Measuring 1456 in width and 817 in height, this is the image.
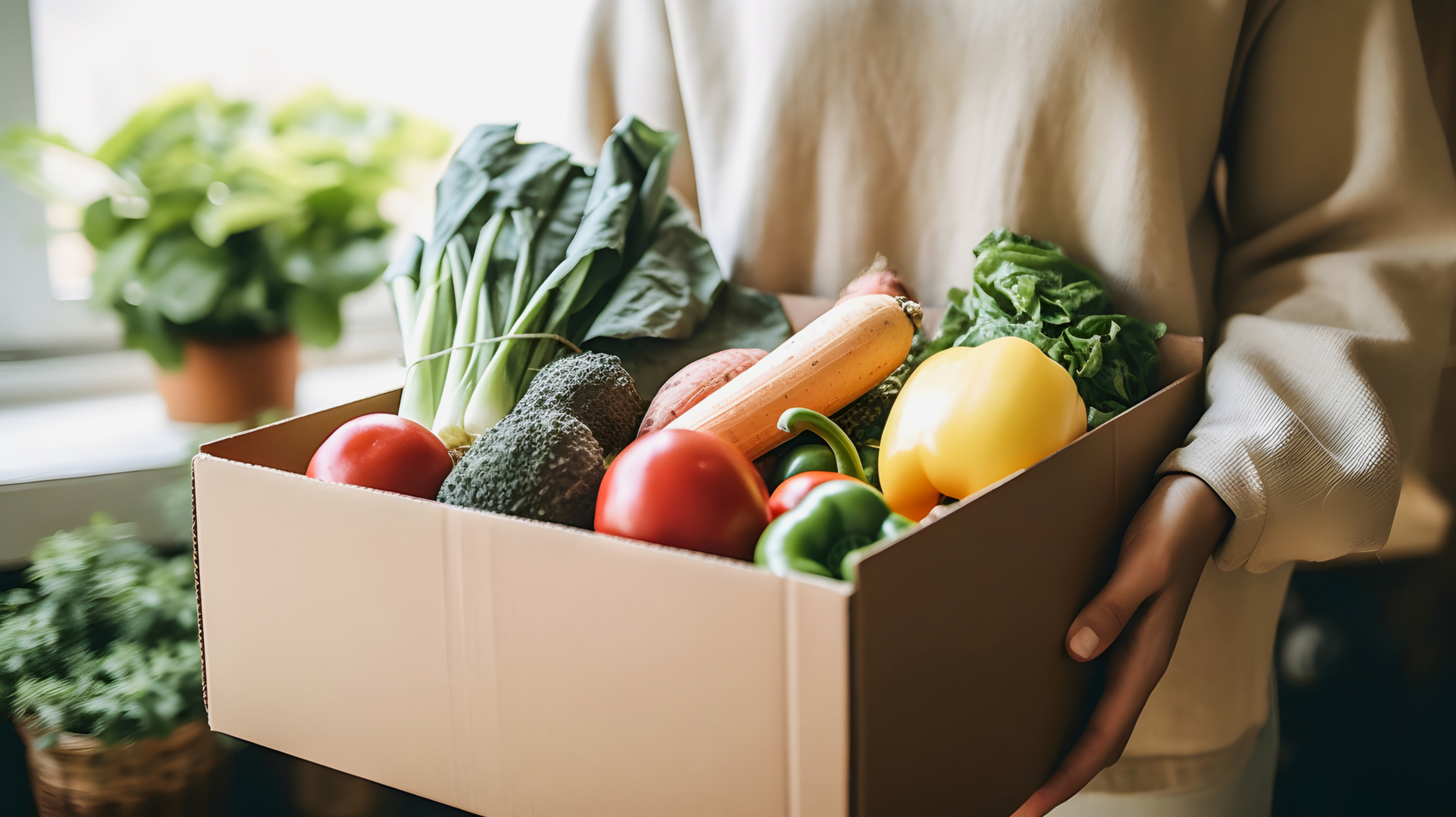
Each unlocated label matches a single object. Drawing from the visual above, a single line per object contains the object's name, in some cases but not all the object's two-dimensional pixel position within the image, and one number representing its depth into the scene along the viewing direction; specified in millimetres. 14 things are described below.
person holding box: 699
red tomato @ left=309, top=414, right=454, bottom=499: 662
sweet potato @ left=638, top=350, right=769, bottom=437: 822
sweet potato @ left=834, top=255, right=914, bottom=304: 908
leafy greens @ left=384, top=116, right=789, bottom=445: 899
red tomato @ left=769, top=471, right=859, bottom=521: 668
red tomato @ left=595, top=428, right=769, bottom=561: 582
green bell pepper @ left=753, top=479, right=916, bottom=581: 545
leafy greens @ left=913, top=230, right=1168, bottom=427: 793
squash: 785
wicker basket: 1203
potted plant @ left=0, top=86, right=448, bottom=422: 1346
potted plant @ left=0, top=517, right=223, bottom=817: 1180
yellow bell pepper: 677
